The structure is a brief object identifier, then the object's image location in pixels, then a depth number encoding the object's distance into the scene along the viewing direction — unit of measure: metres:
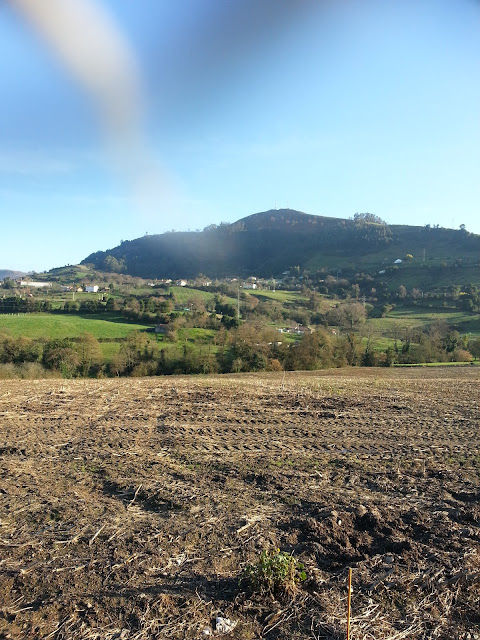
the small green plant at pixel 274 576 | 3.88
